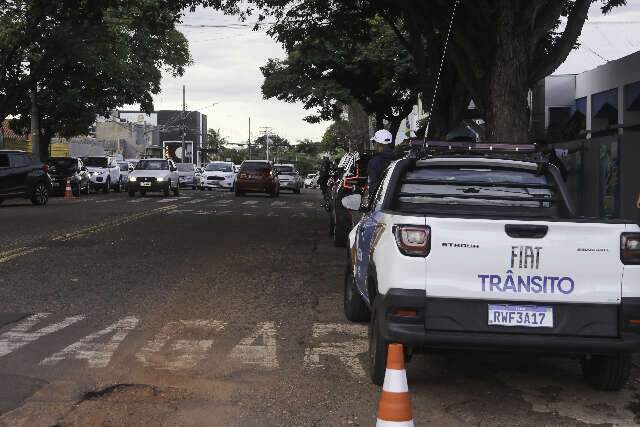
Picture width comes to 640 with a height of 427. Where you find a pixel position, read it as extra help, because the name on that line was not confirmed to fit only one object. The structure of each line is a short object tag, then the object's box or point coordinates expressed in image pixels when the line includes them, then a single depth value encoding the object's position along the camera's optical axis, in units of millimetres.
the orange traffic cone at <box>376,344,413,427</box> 4441
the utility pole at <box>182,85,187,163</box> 85981
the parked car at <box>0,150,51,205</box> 28250
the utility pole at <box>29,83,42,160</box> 43219
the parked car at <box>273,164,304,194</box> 49750
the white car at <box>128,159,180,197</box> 37594
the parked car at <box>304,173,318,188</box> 85875
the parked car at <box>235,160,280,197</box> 39312
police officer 11289
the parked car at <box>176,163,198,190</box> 55031
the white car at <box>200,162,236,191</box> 48281
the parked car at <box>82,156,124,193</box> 43156
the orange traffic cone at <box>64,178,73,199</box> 36406
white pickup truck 5934
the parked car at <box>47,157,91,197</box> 38062
